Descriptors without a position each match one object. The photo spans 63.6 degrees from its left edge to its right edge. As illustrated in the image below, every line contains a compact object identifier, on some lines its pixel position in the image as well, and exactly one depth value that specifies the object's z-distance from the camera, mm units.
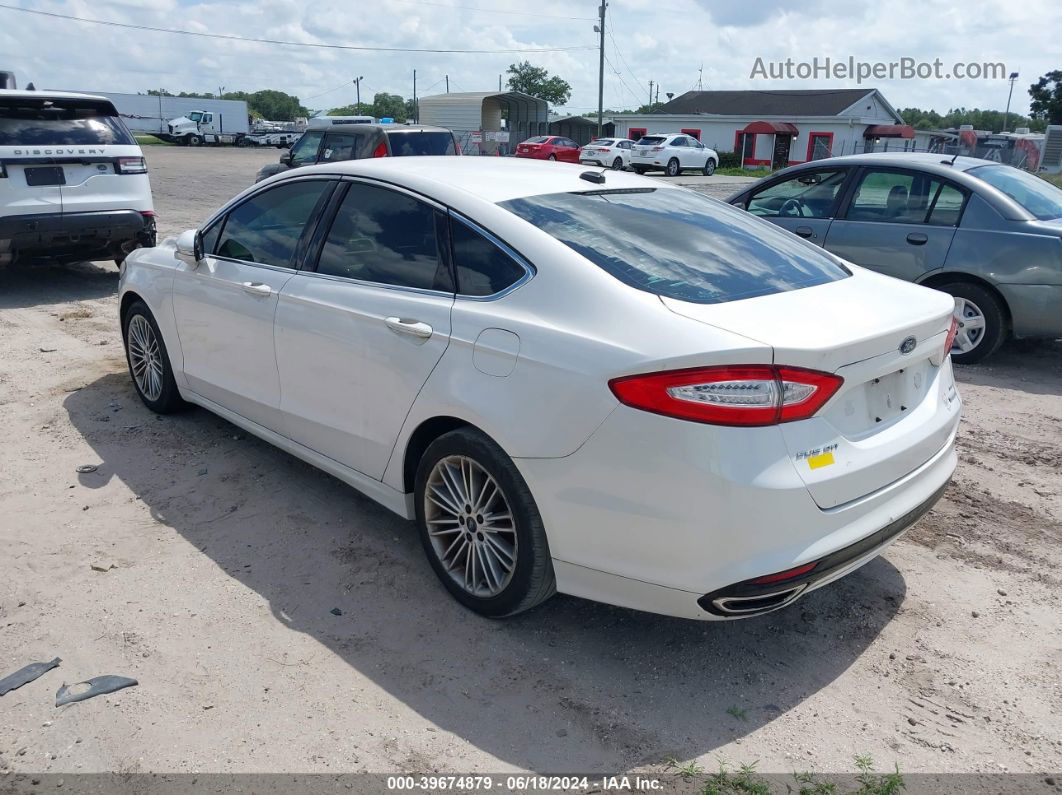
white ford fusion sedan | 2609
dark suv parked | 14172
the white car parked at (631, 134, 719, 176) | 37781
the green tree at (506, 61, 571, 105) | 94125
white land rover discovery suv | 8133
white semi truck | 55375
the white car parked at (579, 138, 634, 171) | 37406
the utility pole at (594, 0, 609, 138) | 47438
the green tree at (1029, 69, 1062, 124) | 66875
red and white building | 50281
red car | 36312
